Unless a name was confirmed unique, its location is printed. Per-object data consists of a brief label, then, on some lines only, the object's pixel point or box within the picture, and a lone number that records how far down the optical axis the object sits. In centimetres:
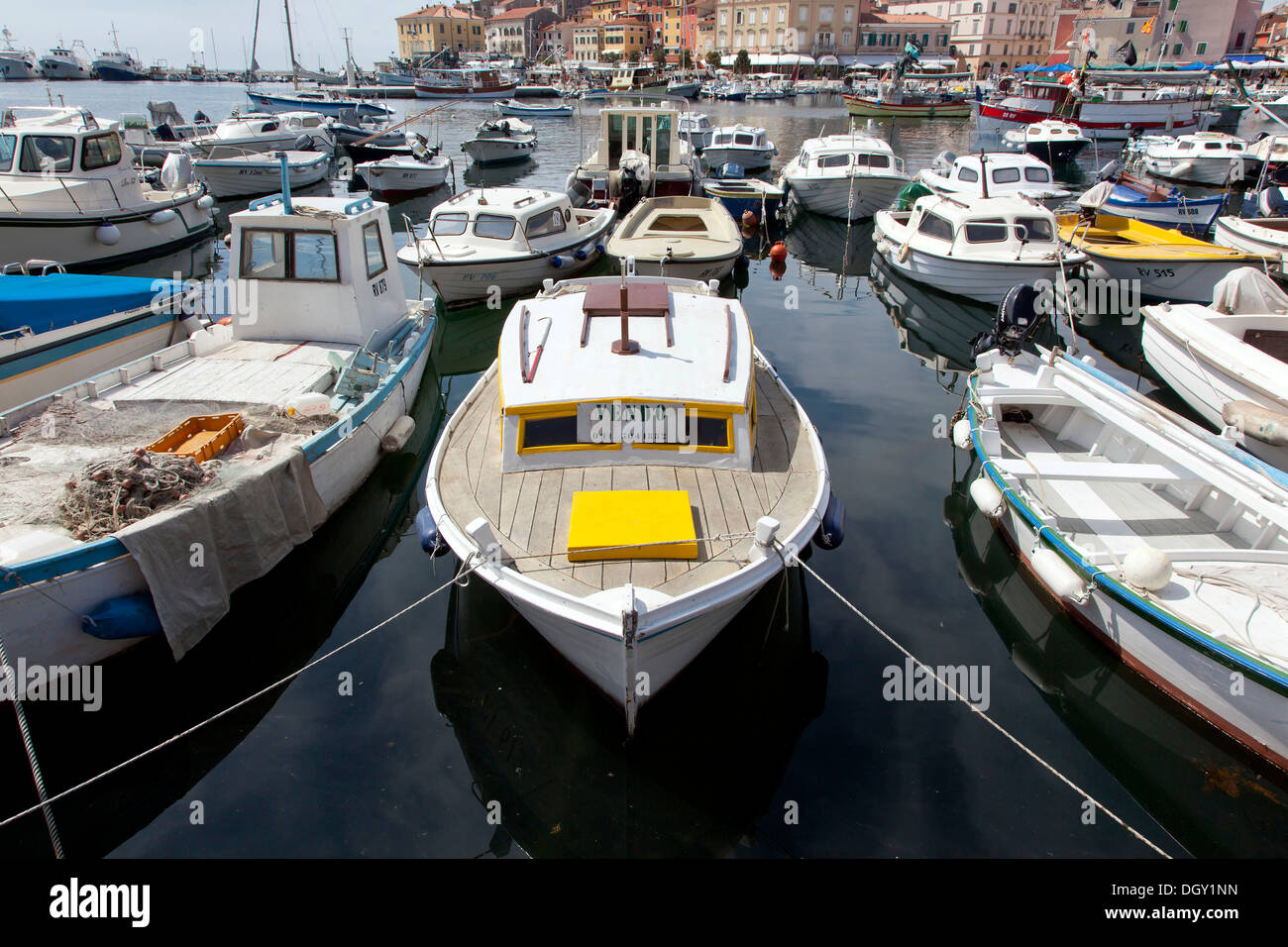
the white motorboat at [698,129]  4166
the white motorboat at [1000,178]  2502
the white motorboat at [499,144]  4278
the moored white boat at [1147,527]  664
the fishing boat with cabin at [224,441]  683
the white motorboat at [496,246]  1783
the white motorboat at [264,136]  3650
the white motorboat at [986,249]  1775
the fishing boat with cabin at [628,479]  632
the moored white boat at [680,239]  1860
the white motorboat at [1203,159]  3278
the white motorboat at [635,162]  2703
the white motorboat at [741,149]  3656
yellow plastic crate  842
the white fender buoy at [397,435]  1102
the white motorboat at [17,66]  12475
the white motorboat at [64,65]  12731
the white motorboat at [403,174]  3291
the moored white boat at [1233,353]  1097
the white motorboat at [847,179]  2734
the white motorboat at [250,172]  3269
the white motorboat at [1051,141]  4175
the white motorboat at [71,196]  2017
